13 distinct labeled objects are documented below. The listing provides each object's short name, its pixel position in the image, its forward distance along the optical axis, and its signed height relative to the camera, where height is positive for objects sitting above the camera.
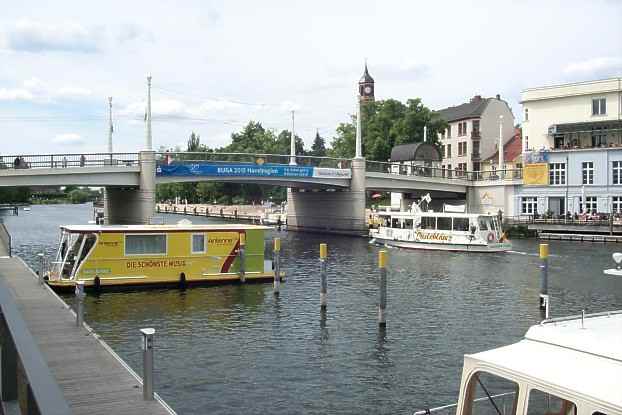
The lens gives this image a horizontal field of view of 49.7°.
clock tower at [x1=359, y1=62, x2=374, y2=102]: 169.12 +29.65
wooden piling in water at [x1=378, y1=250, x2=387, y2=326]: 23.00 -2.98
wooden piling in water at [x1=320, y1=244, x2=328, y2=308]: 25.75 -3.04
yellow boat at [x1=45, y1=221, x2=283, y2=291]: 29.11 -2.39
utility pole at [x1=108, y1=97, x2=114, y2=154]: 68.62 +7.40
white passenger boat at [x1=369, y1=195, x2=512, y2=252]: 48.72 -2.16
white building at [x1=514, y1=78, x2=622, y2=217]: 66.44 +5.33
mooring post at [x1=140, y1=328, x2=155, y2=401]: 11.22 -2.71
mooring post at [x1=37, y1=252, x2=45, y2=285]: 24.97 -2.66
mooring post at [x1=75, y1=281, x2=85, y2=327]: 17.36 -2.72
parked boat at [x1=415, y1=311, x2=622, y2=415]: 6.38 -1.73
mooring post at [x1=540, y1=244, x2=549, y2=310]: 25.58 -2.68
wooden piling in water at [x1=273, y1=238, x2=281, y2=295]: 29.47 -3.05
